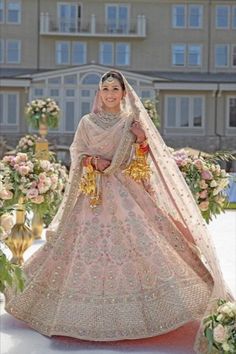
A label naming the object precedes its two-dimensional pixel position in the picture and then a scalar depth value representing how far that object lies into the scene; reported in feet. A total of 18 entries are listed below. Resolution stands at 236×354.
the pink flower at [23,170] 17.95
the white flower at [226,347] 10.73
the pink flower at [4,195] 11.00
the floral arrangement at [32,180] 17.89
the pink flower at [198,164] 18.60
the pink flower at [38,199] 18.11
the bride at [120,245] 13.83
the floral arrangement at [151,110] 53.52
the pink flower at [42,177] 18.32
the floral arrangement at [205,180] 18.42
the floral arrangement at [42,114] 53.83
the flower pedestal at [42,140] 49.29
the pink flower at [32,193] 18.01
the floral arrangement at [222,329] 10.80
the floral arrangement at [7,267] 10.45
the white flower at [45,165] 18.95
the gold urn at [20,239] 19.45
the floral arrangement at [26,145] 50.55
